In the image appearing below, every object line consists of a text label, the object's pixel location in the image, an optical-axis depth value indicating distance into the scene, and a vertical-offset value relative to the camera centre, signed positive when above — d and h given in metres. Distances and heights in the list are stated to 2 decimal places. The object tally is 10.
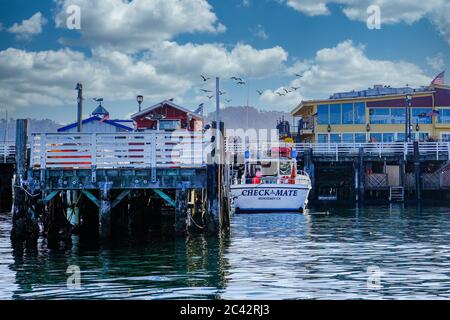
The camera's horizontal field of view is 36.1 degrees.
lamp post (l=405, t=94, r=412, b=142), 56.90 +5.62
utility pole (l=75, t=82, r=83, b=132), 30.19 +3.42
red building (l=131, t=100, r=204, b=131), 49.00 +4.82
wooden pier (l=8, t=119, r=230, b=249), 22.31 +0.39
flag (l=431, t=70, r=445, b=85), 67.60 +10.30
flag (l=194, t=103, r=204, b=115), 51.71 +5.46
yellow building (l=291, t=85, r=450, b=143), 63.75 +6.03
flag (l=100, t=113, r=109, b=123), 46.72 +4.52
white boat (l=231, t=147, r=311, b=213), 39.06 -0.76
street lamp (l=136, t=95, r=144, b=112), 50.50 +6.13
